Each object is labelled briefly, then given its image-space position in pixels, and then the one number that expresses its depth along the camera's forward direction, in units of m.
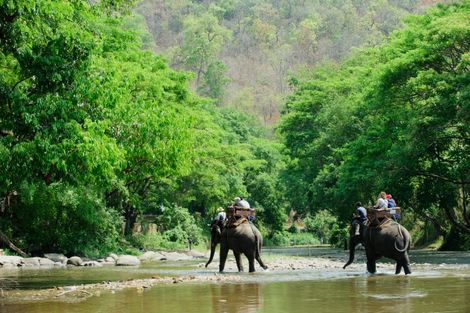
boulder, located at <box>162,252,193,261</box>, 38.25
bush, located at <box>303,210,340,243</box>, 82.00
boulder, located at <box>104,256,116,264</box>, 34.54
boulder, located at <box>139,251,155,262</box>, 37.83
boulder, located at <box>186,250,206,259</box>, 42.65
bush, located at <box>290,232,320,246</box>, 83.03
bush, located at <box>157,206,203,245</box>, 51.25
